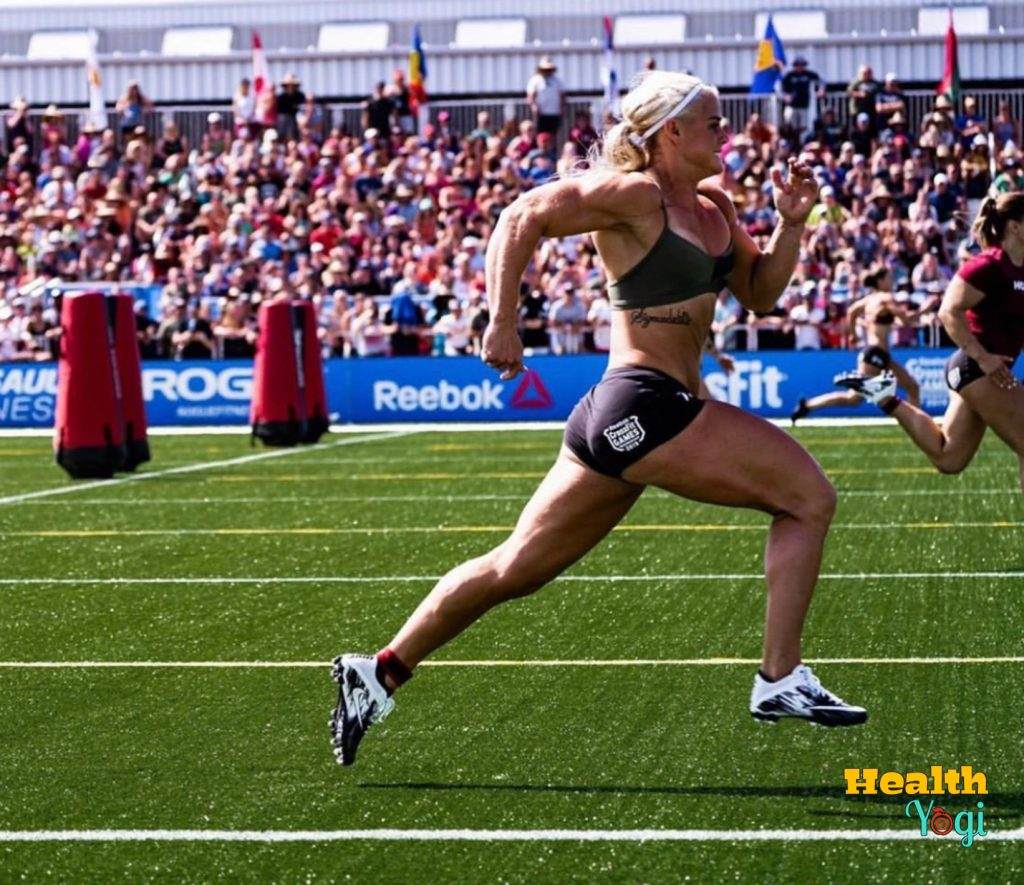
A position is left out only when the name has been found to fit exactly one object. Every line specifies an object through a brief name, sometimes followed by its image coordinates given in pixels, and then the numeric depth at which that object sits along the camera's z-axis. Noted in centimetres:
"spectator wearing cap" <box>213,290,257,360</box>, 2777
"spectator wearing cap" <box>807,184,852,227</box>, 2761
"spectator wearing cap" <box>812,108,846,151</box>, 3073
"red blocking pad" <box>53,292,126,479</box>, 1719
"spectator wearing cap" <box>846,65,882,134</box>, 3125
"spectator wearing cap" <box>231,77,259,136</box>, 3516
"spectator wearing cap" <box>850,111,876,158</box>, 3062
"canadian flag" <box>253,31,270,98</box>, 3578
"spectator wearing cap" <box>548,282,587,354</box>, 2648
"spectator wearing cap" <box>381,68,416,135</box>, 3512
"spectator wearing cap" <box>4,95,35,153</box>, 3725
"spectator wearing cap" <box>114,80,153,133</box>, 3659
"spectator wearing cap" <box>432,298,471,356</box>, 2683
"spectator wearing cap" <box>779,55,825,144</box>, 3238
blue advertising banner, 2552
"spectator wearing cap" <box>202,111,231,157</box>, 3472
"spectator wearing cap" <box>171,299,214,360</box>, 2767
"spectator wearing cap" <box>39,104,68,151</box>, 3594
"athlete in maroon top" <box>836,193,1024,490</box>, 1063
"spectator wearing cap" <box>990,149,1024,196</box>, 2772
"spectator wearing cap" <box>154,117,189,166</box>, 3516
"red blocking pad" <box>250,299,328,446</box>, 2139
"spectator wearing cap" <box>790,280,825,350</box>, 2589
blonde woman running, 598
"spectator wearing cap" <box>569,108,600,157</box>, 3194
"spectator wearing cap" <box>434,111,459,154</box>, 3319
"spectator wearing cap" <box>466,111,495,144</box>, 3300
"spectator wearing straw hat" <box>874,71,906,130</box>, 3145
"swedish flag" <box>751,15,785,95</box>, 3284
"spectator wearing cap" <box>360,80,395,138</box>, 3481
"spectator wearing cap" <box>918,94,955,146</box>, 3011
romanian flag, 3534
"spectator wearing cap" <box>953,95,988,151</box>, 3016
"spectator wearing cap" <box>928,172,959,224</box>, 2789
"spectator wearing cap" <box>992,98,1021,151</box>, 3020
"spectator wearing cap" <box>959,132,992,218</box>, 2856
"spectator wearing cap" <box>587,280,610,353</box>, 2628
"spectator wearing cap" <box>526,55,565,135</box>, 3344
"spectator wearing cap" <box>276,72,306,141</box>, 3538
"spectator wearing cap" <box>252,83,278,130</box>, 3516
